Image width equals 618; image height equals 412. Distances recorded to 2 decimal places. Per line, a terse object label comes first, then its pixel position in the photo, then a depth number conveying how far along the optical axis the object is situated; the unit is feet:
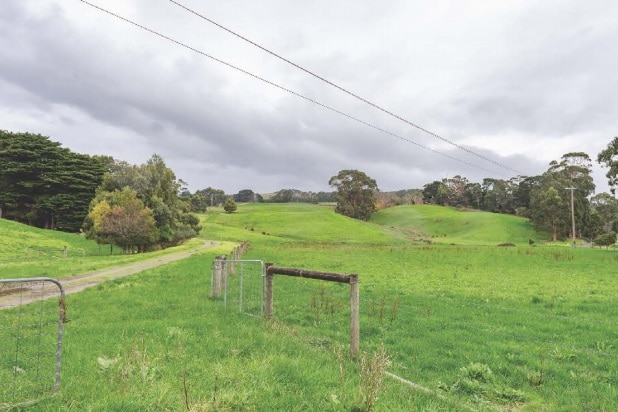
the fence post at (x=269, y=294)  34.68
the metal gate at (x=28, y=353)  17.61
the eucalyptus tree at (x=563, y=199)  322.14
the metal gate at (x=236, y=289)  43.71
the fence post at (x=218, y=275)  48.68
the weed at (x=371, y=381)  16.44
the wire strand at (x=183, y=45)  31.08
